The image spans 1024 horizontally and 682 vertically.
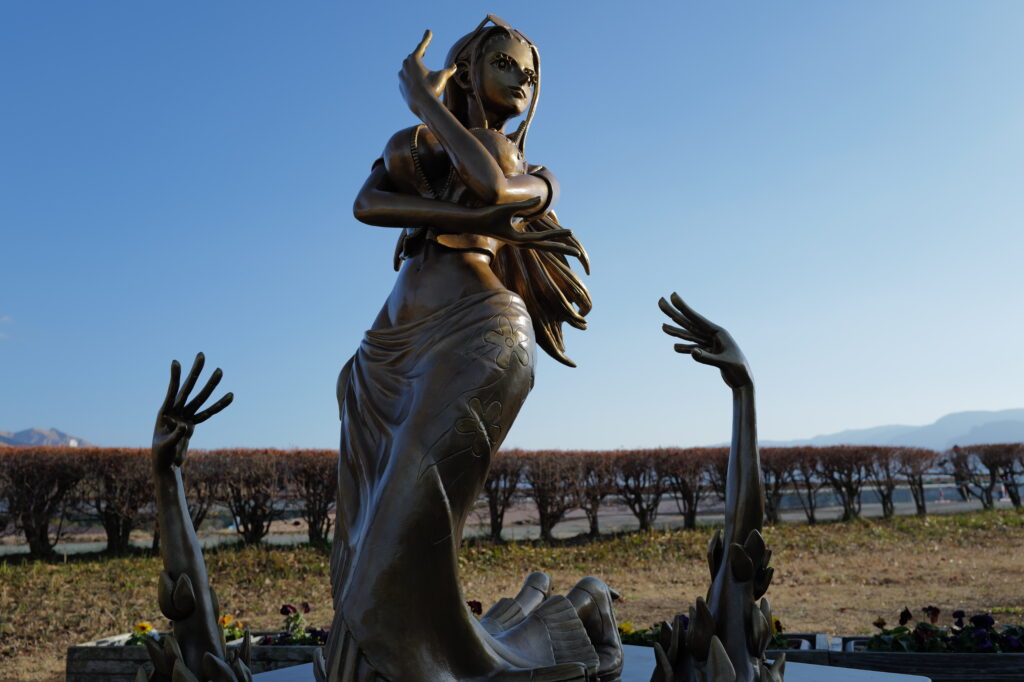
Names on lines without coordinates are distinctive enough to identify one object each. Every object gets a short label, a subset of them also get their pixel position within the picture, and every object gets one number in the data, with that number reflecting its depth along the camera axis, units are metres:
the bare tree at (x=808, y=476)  16.58
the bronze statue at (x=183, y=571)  3.18
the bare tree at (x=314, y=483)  13.66
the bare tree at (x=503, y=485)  14.17
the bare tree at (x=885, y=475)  17.16
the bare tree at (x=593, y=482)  14.77
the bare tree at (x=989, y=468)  18.83
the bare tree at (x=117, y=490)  13.20
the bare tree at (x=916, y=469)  17.86
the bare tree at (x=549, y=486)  14.59
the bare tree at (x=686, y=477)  15.57
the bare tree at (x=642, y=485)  15.33
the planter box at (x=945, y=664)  5.21
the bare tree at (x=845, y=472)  16.88
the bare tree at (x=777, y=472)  16.33
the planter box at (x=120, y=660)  6.00
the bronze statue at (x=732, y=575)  3.25
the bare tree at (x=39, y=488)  12.89
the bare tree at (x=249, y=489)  13.50
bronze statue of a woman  2.90
